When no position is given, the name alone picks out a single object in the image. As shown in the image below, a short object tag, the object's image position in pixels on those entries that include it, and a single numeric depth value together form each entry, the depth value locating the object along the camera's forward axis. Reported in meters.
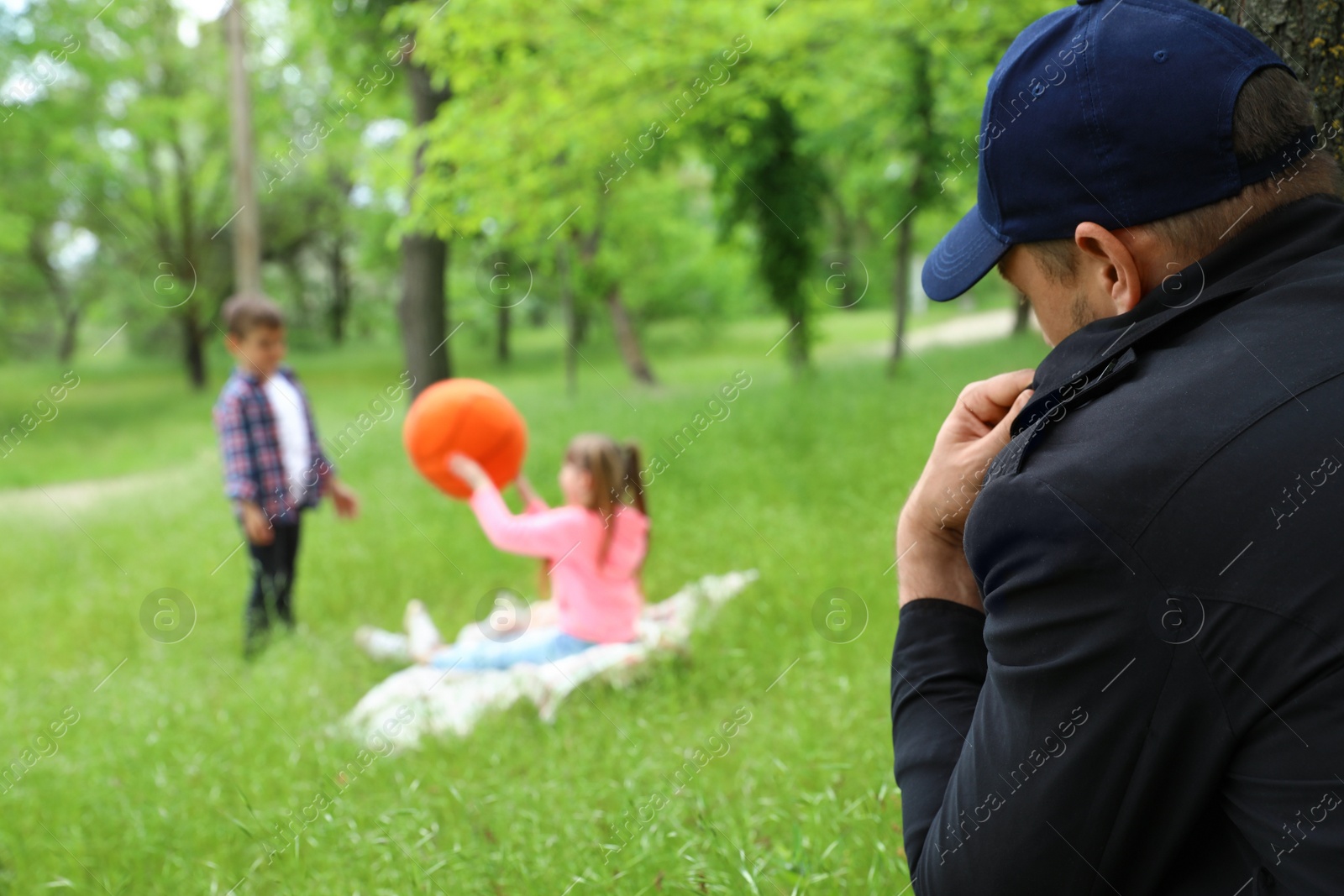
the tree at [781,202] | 13.40
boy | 5.61
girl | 4.52
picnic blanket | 4.03
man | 0.99
